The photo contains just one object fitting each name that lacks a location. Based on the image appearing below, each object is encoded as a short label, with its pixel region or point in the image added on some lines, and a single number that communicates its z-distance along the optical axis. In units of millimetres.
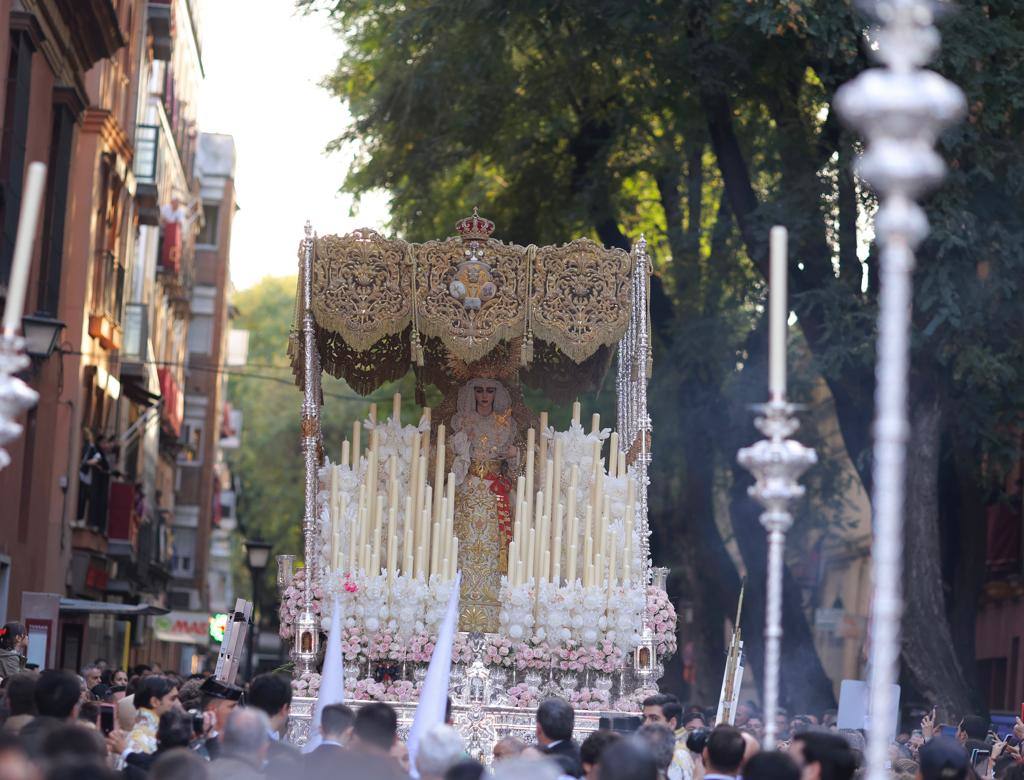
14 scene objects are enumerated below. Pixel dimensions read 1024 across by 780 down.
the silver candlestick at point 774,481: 14407
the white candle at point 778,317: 13831
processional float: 28597
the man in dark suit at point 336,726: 16244
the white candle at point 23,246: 13979
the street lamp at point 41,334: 31011
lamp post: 54764
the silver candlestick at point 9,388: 14423
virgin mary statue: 31120
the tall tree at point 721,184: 39811
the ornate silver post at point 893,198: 11300
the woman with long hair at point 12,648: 27070
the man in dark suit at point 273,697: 17756
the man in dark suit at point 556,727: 17631
